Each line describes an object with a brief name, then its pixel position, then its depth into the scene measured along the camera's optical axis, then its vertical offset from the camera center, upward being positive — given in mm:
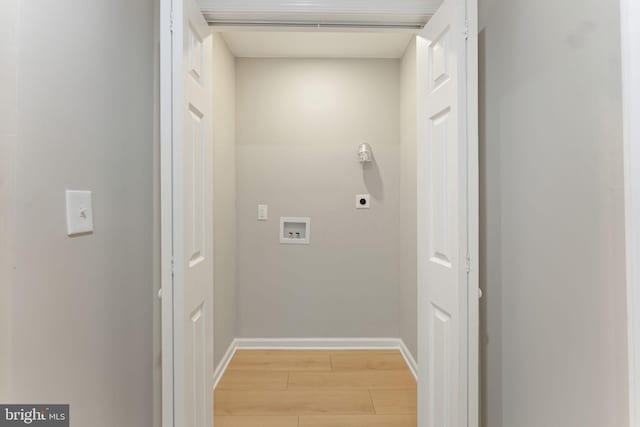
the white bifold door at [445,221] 1361 -24
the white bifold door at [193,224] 1322 -28
